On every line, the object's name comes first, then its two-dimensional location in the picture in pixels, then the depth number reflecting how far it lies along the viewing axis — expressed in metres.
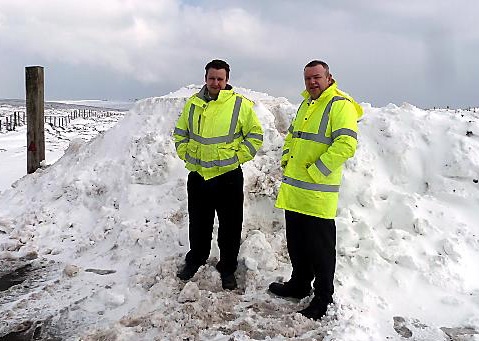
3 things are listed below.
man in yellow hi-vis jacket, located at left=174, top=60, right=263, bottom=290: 4.46
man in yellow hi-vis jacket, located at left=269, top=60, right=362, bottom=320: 3.70
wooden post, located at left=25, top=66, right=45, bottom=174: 8.88
